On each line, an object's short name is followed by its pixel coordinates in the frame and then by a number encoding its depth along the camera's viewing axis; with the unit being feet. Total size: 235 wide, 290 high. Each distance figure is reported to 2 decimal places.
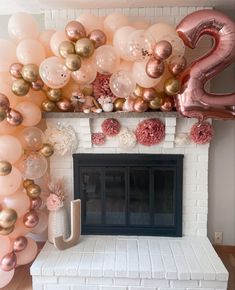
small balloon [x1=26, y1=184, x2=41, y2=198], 7.25
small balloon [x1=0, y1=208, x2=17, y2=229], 6.58
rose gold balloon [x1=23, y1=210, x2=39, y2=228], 7.13
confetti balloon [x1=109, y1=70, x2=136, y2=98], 6.78
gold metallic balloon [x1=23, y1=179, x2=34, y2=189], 7.34
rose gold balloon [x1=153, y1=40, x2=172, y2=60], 6.25
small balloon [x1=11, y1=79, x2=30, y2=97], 6.63
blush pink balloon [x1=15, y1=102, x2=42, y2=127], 6.86
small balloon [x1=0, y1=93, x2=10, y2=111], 6.53
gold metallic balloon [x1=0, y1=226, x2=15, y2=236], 6.68
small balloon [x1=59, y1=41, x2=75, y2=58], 6.52
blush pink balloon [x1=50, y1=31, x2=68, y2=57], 6.79
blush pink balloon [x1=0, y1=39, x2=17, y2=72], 6.77
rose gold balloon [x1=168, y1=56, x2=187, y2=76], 6.70
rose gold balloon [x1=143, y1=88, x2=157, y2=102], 6.85
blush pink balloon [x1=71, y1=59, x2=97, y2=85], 6.72
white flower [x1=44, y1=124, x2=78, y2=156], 7.80
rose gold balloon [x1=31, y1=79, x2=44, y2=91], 6.84
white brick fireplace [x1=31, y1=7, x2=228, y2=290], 6.72
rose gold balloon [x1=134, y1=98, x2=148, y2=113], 7.02
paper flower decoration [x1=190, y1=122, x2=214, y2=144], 7.78
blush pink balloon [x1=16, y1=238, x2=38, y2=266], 7.27
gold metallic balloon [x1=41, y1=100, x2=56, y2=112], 7.24
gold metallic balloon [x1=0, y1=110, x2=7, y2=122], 6.55
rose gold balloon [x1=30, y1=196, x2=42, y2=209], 7.32
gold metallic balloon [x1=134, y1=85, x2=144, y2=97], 6.97
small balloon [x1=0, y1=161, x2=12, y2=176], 6.50
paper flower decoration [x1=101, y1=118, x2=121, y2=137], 7.80
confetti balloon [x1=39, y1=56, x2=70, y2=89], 6.61
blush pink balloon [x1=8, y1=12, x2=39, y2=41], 6.80
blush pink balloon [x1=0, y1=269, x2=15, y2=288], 6.97
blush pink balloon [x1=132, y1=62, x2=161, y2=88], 6.64
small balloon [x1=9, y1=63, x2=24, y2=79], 6.72
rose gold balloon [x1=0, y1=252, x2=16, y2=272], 6.83
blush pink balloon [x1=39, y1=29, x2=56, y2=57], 7.06
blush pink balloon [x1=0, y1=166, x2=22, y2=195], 6.66
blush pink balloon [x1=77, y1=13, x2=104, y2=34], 6.83
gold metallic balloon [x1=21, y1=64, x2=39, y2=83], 6.59
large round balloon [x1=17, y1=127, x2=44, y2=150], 7.11
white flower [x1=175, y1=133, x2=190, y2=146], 7.93
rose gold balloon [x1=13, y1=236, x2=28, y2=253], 7.01
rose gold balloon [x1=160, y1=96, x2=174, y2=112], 7.18
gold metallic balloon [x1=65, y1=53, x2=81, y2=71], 6.41
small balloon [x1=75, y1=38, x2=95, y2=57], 6.46
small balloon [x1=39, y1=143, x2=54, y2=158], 7.36
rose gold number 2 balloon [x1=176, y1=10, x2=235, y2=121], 6.58
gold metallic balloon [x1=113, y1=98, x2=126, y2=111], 7.34
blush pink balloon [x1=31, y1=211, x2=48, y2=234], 7.84
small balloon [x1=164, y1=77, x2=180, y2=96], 6.68
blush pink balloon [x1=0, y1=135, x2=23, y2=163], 6.59
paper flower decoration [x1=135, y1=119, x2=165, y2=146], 7.67
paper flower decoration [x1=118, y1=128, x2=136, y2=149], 7.86
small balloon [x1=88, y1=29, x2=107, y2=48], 6.66
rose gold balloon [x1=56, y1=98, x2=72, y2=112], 7.28
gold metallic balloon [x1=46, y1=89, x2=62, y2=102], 7.07
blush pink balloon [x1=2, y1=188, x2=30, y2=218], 6.82
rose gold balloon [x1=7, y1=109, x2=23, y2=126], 6.69
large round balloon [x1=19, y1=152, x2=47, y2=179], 7.06
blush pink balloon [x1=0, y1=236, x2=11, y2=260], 6.83
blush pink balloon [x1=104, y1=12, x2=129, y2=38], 6.89
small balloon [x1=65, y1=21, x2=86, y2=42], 6.56
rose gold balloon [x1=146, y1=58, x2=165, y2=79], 6.39
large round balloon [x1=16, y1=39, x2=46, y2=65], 6.68
